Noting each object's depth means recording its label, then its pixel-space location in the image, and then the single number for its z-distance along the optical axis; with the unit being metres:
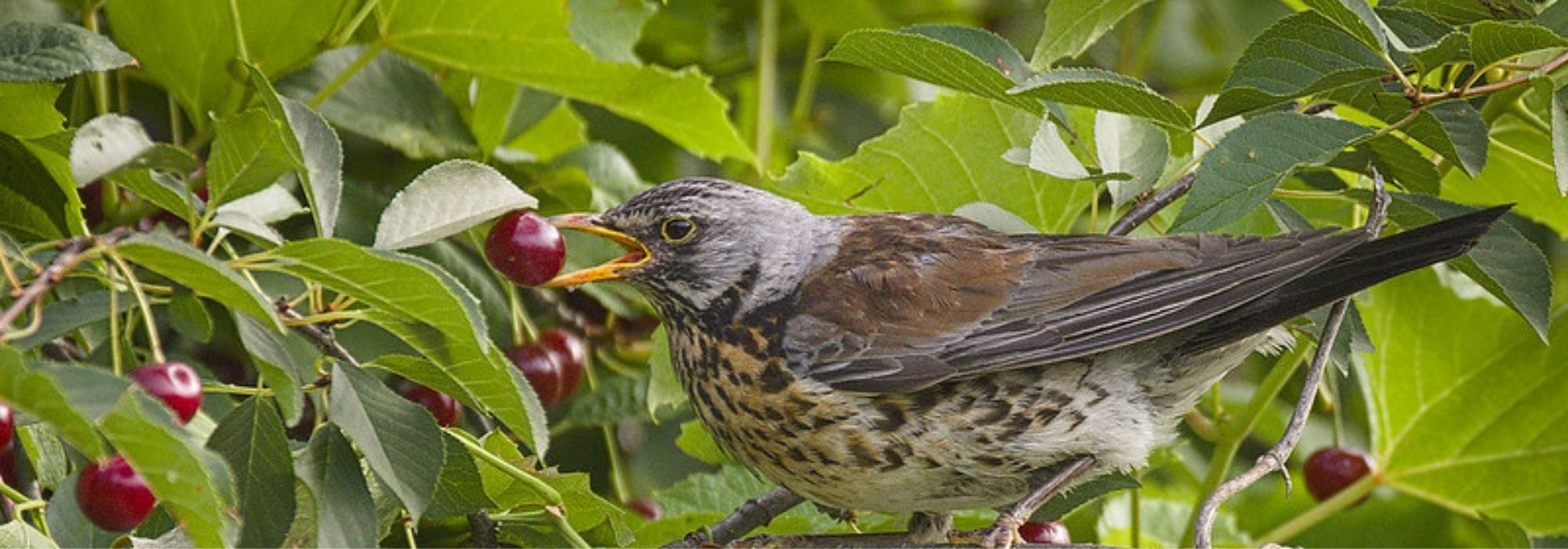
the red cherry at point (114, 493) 4.67
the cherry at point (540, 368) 7.58
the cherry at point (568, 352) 7.98
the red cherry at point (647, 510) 8.47
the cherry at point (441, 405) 6.90
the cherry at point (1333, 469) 9.20
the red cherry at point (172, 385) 4.61
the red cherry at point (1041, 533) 7.20
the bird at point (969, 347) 6.64
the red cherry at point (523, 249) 6.38
